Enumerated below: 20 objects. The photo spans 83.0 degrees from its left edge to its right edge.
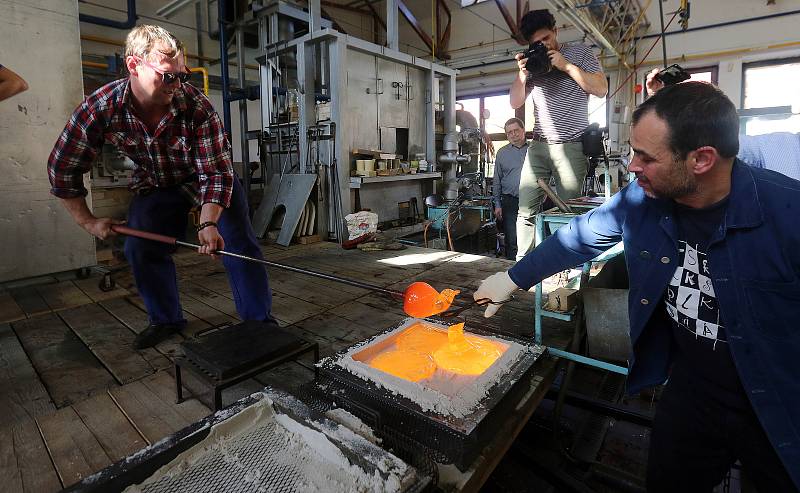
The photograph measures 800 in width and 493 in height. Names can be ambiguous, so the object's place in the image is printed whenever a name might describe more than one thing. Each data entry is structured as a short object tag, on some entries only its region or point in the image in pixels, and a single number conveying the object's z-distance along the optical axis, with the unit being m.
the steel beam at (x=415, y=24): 7.70
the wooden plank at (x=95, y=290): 3.41
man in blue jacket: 1.19
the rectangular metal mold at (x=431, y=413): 1.34
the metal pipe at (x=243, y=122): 6.53
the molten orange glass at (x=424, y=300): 1.67
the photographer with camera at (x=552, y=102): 3.10
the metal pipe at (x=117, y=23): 6.50
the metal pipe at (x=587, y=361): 2.08
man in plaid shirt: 2.09
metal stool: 1.74
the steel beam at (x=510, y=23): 9.80
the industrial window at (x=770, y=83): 8.41
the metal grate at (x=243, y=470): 1.13
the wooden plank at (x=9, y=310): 2.95
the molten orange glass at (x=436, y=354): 1.73
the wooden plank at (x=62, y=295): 3.25
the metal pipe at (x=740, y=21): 8.19
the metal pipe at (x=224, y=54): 6.30
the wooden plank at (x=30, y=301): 3.09
